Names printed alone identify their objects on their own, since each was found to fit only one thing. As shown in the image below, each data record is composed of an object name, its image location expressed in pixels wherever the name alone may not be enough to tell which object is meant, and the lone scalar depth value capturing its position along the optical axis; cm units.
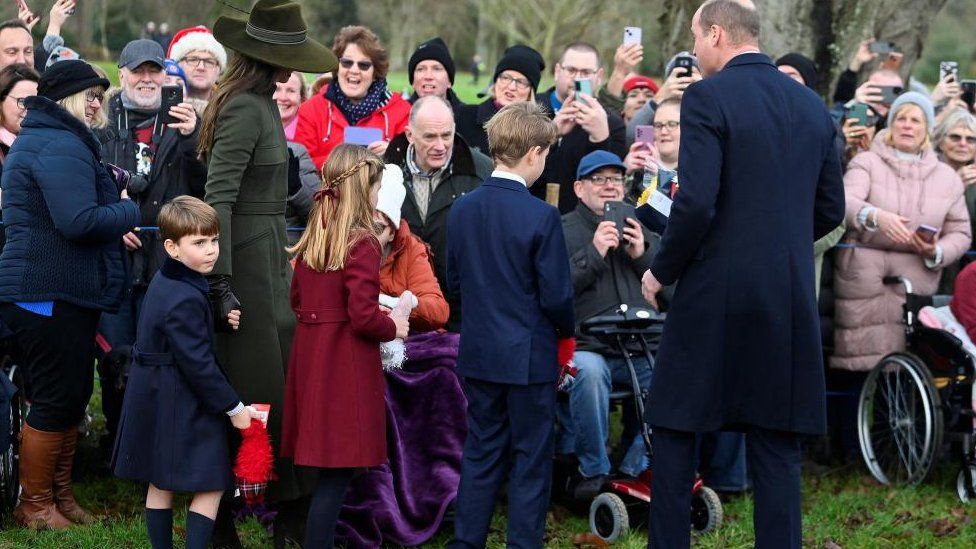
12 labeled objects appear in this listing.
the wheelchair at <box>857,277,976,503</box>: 682
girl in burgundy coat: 496
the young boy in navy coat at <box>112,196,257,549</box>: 472
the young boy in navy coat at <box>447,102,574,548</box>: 505
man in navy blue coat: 448
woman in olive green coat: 502
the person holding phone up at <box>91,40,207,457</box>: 632
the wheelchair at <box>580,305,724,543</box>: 595
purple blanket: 573
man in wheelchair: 627
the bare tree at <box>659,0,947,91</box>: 1033
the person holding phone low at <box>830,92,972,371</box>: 738
